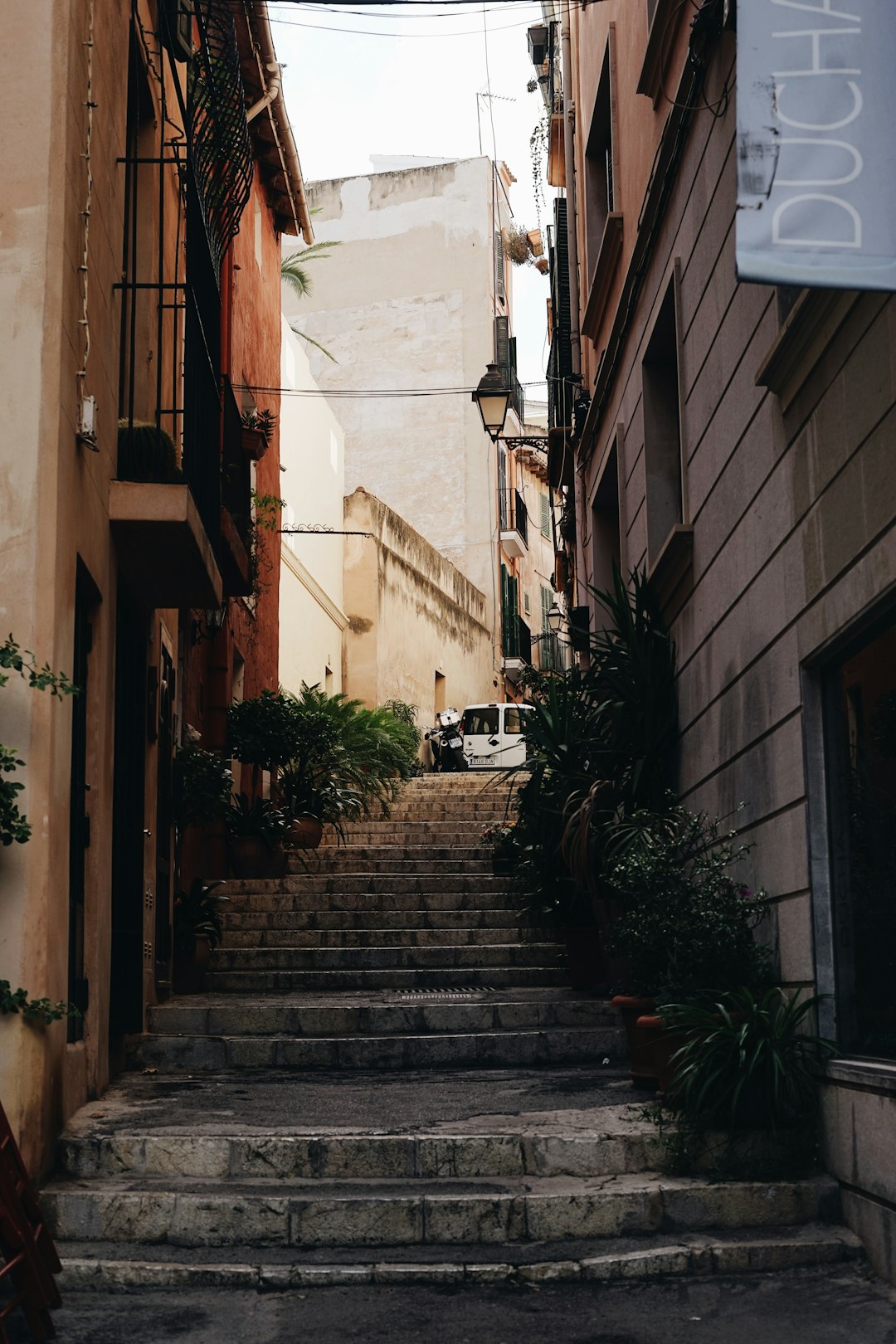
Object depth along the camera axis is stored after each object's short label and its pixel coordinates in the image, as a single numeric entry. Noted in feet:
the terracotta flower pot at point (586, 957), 30.73
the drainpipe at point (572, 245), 47.01
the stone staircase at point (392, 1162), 16.30
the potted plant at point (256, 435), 45.42
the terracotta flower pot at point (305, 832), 46.73
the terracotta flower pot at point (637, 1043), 21.80
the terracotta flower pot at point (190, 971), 33.22
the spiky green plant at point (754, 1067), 17.62
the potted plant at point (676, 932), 19.53
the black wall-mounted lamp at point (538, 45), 63.41
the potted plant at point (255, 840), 43.01
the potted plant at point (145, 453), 24.95
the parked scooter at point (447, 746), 85.20
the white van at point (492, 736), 83.05
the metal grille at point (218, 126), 26.55
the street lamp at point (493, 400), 46.52
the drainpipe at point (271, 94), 48.70
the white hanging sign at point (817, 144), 12.97
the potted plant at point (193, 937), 33.04
